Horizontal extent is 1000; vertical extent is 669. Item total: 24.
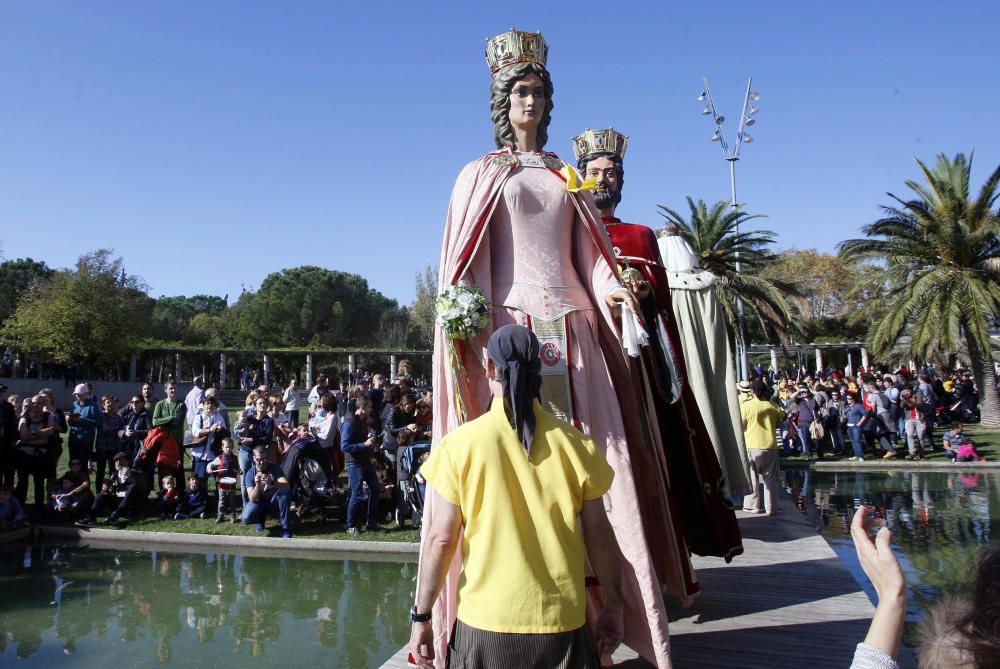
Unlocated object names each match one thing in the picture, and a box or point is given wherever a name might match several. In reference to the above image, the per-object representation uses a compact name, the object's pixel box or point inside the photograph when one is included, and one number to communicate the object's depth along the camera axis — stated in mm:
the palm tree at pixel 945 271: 17922
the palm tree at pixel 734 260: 19688
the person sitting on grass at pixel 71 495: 9188
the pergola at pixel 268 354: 43906
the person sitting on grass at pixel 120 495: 9203
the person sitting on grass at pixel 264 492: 8586
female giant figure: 3191
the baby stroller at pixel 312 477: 9273
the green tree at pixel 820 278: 46125
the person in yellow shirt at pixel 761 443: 7309
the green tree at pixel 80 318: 34750
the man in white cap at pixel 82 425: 10430
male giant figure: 3750
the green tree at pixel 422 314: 60312
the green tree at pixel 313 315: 62969
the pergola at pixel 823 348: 33981
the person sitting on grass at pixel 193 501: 9367
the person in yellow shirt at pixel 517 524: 2084
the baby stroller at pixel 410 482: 8664
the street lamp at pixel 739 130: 25531
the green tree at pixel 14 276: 56453
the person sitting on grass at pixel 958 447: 14125
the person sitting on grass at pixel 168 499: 9477
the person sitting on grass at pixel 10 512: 8544
